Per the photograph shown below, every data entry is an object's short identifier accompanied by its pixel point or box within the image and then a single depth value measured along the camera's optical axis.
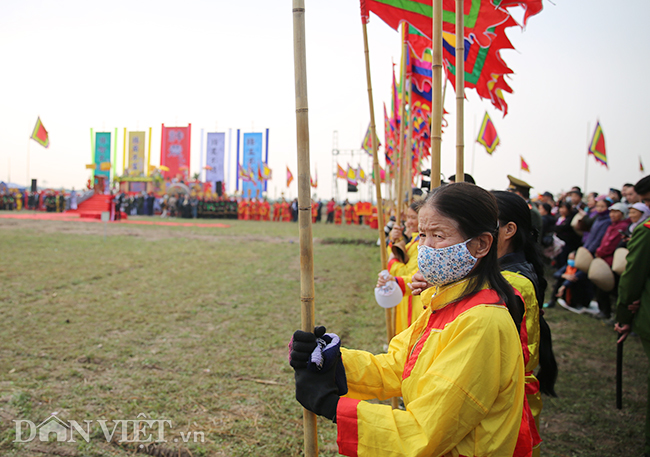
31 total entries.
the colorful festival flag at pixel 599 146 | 12.05
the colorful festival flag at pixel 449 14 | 2.60
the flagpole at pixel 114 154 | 36.59
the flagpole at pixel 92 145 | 35.69
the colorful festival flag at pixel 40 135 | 21.83
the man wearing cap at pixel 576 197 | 7.80
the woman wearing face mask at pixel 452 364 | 1.01
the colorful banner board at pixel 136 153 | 36.59
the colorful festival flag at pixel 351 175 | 23.54
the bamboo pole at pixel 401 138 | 3.11
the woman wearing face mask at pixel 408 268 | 3.10
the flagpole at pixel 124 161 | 36.75
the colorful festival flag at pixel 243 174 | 33.59
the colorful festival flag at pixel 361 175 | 26.34
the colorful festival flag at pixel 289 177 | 32.09
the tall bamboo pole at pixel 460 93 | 1.92
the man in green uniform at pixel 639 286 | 2.69
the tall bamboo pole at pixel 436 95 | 1.82
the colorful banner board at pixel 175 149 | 36.16
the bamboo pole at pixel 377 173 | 2.25
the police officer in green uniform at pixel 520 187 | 3.66
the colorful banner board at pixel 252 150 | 35.66
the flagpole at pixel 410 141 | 3.29
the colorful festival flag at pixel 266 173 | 31.63
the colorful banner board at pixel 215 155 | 36.12
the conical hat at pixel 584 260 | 5.39
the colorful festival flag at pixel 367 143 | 15.93
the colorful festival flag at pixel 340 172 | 25.62
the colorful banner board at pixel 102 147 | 35.59
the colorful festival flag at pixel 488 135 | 14.10
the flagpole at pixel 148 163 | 36.94
